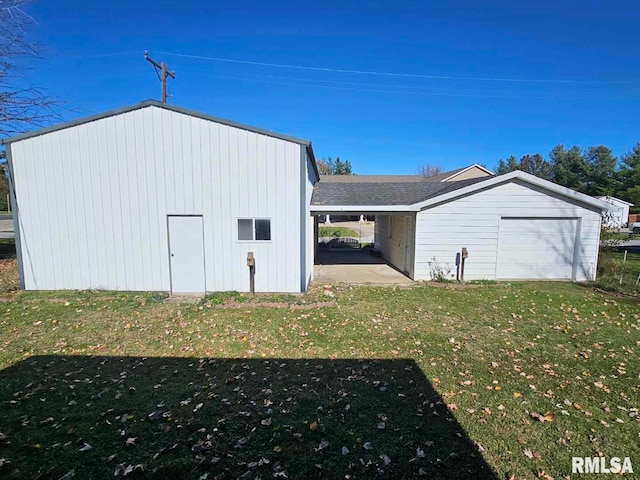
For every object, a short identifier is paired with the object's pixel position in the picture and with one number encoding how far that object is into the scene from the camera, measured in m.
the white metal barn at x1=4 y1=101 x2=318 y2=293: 8.25
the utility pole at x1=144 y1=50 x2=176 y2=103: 13.26
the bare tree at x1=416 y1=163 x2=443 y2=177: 65.56
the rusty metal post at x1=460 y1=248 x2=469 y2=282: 10.21
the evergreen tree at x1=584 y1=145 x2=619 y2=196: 39.53
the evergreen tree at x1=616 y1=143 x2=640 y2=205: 33.46
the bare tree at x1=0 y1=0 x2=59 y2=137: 11.23
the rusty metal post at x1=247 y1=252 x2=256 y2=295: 8.41
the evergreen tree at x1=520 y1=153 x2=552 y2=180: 55.78
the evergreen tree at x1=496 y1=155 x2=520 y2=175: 59.50
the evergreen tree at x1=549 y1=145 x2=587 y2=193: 43.22
